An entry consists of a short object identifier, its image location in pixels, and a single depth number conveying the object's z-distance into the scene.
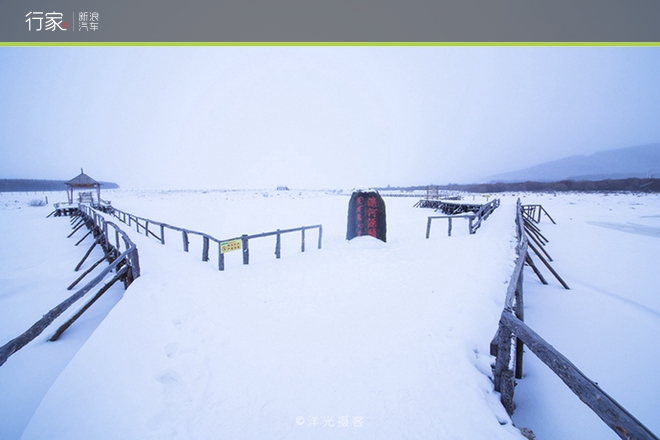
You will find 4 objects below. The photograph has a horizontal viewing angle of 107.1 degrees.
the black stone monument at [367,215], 8.83
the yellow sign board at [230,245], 6.33
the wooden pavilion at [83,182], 22.00
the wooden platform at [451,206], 21.22
